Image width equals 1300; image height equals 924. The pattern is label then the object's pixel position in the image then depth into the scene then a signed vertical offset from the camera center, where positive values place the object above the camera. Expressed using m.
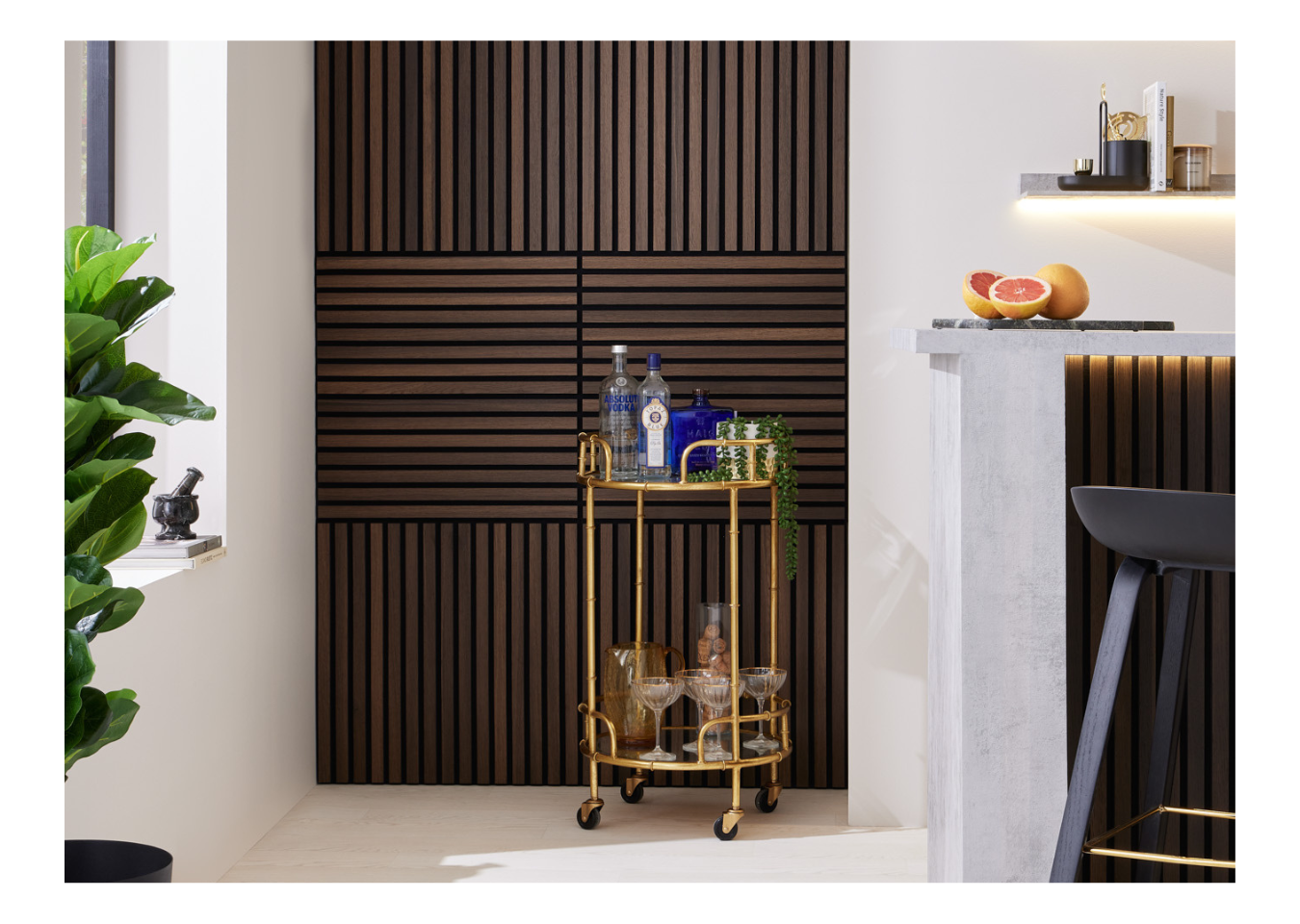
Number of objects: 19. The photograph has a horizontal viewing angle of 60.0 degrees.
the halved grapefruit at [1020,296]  2.04 +0.29
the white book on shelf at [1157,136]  3.28 +0.94
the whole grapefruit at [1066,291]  2.07 +0.30
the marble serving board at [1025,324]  2.00 +0.23
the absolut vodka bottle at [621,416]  3.41 +0.10
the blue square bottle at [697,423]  3.45 +0.08
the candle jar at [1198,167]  3.32 +0.85
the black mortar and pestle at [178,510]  2.84 -0.17
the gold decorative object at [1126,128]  3.34 +0.97
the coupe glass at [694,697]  3.36 -0.74
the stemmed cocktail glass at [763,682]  3.37 -0.70
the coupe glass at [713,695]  3.33 -0.73
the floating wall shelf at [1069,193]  3.33 +0.79
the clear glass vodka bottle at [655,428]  3.34 +0.06
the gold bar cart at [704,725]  3.27 -0.78
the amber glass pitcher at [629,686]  3.46 -0.74
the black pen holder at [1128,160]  3.32 +0.87
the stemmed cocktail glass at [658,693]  3.32 -0.72
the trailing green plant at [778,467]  3.33 -0.05
